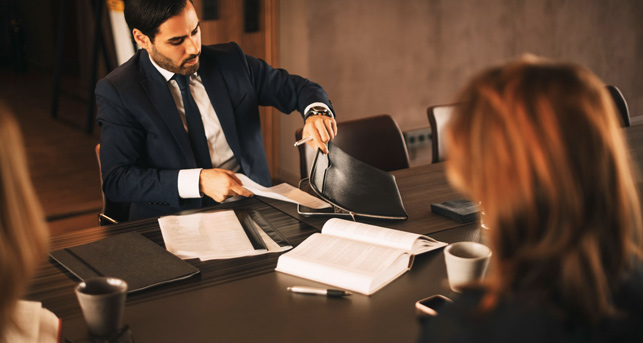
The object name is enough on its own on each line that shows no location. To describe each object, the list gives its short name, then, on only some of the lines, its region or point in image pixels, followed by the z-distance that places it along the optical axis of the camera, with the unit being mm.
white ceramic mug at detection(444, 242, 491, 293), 1326
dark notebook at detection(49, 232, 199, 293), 1482
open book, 1438
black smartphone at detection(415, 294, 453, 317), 1303
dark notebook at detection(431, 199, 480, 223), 1834
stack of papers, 1636
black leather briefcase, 1844
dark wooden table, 1247
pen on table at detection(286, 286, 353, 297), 1388
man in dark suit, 2066
